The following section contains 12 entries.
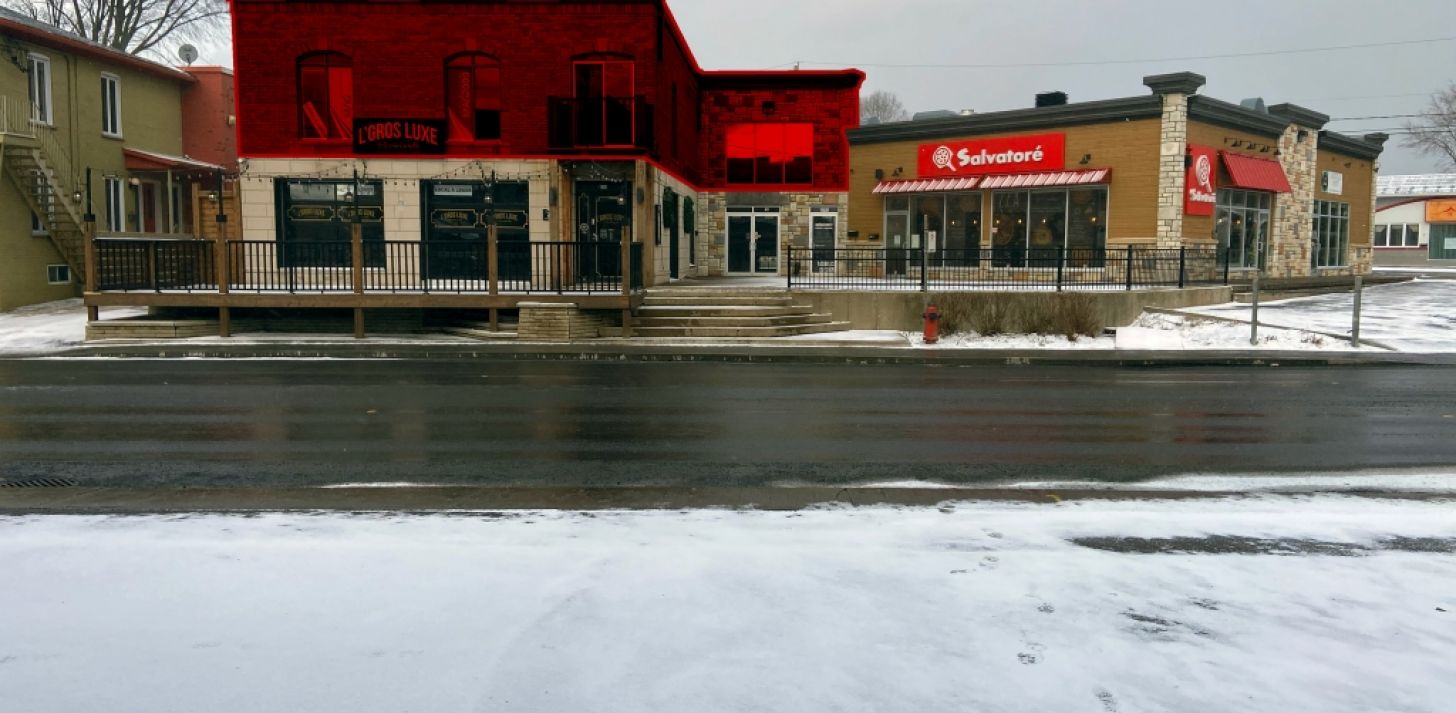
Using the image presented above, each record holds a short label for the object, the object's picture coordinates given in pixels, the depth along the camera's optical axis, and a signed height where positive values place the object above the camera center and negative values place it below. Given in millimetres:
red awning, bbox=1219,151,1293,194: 30908 +2961
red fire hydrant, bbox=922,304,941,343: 21172 -1099
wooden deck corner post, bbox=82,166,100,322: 19911 +273
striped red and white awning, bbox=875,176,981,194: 32656 +2683
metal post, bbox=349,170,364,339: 20530 +257
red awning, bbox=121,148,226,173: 30750 +3098
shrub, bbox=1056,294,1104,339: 21641 -964
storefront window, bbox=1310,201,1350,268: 38219 +1353
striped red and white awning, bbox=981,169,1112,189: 29859 +2659
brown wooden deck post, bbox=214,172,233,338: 20359 -34
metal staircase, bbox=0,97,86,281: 25125 +2211
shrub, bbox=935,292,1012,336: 22000 -940
